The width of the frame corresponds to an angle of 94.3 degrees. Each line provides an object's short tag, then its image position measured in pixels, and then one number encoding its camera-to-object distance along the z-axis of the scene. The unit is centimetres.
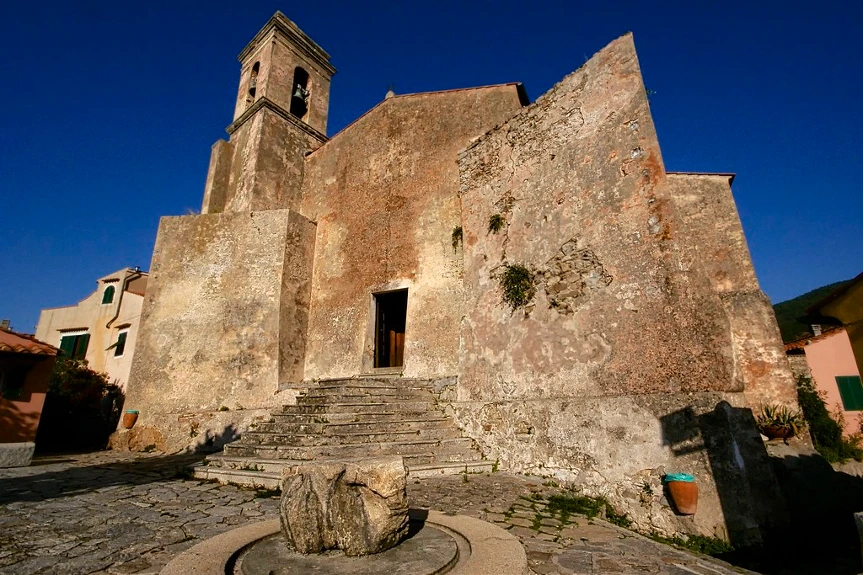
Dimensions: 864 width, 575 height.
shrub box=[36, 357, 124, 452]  1265
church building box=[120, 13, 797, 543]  504
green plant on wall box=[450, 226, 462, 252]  1000
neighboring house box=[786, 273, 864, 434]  1170
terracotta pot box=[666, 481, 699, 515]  434
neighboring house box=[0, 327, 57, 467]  783
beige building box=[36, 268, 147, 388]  1642
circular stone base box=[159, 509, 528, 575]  252
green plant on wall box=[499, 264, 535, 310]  701
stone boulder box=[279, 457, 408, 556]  281
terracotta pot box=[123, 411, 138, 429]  997
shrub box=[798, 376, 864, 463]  1042
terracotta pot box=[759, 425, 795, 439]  747
